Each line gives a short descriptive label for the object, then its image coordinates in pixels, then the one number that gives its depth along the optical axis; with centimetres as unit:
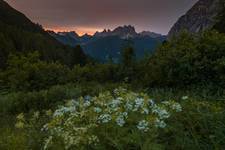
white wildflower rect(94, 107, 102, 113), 211
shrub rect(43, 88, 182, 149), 192
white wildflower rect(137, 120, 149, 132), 188
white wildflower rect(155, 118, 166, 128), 192
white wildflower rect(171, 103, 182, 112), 210
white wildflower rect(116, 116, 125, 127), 197
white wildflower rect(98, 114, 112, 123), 197
